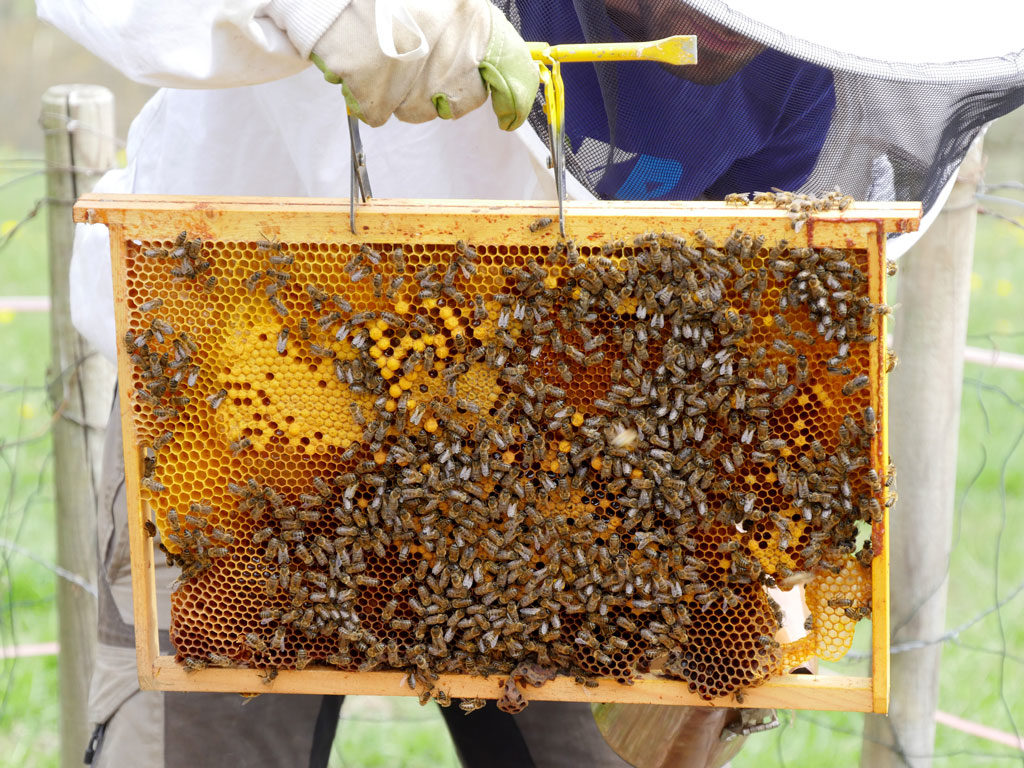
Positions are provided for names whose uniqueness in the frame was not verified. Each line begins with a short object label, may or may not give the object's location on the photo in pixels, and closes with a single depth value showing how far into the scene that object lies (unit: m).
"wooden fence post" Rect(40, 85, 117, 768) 3.53
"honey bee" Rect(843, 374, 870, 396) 1.94
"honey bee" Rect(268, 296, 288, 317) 2.01
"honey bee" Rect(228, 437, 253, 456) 2.09
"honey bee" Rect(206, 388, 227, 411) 2.07
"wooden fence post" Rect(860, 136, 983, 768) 2.97
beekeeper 1.84
